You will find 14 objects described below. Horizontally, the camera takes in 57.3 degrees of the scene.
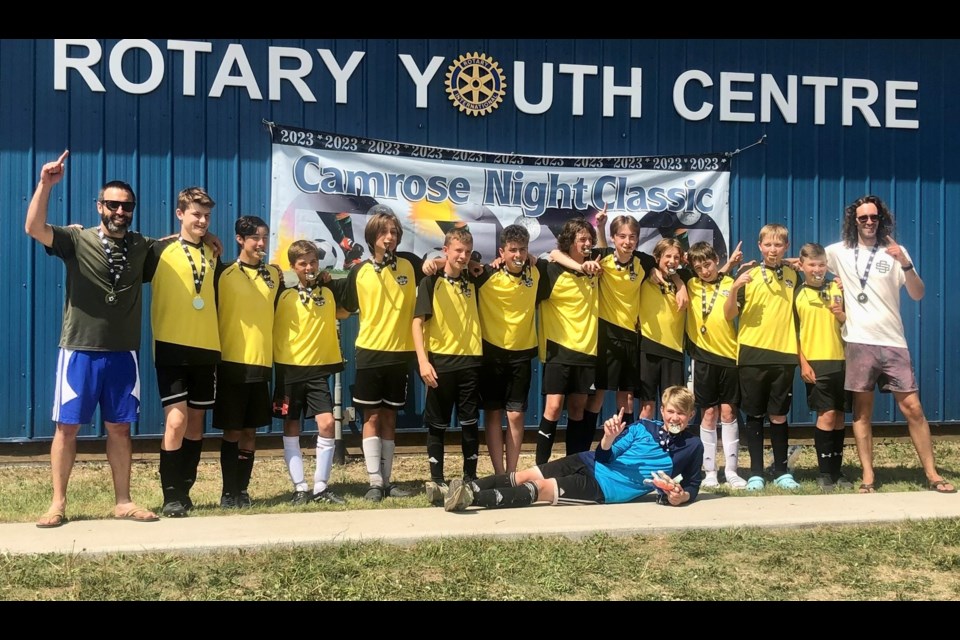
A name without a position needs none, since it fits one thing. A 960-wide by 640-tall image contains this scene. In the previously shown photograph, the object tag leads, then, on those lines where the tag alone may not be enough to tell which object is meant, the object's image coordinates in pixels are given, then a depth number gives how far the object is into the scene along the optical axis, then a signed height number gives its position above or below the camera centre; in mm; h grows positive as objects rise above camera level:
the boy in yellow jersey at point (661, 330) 6535 -62
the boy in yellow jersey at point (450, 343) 6016 -156
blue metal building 7492 +1844
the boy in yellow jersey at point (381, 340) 5973 -137
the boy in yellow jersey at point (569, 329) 6266 -58
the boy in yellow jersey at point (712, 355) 6586 -247
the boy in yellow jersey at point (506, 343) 6211 -158
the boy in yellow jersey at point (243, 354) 5684 -228
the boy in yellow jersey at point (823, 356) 6445 -244
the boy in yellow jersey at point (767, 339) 6477 -124
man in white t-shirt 6168 -12
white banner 7758 +1178
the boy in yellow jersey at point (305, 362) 5891 -287
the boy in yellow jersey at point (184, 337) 5395 -115
